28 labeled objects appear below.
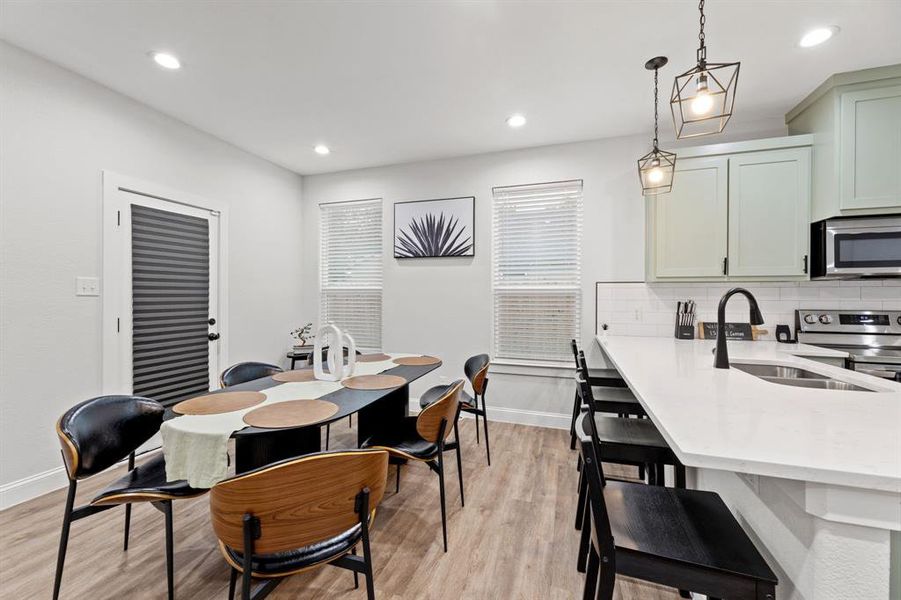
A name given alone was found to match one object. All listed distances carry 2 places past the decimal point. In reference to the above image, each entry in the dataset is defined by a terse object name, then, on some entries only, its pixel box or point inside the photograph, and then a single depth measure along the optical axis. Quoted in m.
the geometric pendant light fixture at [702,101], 1.43
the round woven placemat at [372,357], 2.97
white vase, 2.22
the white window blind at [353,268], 4.49
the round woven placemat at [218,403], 1.72
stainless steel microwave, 2.60
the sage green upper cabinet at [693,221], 3.04
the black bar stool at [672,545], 0.90
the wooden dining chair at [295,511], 1.09
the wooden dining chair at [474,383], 2.79
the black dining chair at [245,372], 2.49
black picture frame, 4.02
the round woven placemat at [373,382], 2.15
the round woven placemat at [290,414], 1.56
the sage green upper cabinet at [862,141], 2.51
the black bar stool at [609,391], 2.27
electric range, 2.59
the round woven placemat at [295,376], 2.32
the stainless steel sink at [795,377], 1.71
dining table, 1.45
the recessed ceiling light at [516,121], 3.19
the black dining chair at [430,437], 1.91
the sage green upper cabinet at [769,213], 2.86
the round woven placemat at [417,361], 2.85
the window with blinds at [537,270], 3.72
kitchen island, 0.77
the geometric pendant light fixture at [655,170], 2.41
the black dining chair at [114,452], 1.50
